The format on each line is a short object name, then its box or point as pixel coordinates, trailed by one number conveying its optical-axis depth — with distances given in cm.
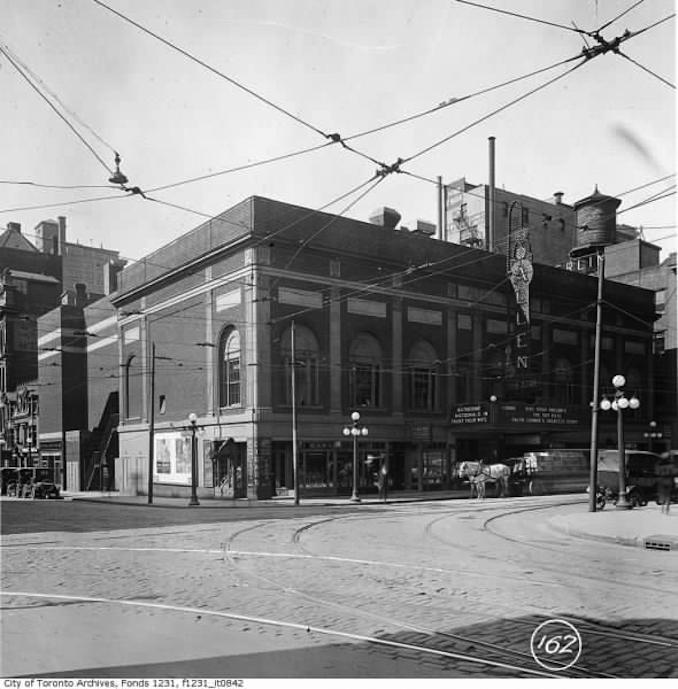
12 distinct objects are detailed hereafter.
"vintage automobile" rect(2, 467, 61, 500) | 3634
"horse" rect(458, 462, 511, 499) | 3103
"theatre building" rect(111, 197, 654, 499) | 2939
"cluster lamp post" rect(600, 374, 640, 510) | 2153
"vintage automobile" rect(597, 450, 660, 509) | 2384
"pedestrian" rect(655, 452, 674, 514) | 1963
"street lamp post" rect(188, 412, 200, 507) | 2871
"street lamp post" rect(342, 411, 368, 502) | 2932
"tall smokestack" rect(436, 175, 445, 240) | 4452
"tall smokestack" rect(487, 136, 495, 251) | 4377
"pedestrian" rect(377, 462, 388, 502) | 3035
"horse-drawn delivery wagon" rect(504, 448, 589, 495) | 3384
